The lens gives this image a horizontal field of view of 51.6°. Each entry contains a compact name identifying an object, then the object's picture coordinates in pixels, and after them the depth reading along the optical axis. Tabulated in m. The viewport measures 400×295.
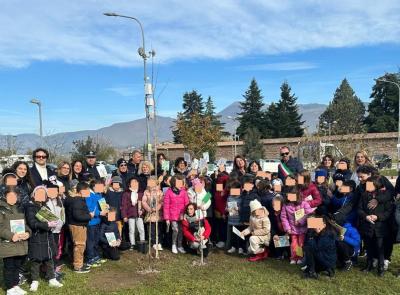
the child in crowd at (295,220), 6.93
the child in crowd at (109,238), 7.40
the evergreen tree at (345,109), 48.84
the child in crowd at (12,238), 5.49
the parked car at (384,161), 32.18
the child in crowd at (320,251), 6.09
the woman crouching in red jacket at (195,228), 7.71
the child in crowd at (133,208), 8.01
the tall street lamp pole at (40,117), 29.72
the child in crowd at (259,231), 7.28
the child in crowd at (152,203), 7.92
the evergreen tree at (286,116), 56.16
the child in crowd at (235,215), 7.84
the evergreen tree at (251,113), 57.59
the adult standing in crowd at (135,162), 8.93
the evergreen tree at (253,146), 47.94
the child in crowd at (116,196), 7.82
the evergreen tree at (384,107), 53.00
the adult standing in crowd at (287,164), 8.09
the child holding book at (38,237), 5.78
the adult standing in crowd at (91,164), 8.30
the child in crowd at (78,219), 6.67
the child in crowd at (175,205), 7.96
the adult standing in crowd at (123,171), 8.65
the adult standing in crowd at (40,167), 6.99
